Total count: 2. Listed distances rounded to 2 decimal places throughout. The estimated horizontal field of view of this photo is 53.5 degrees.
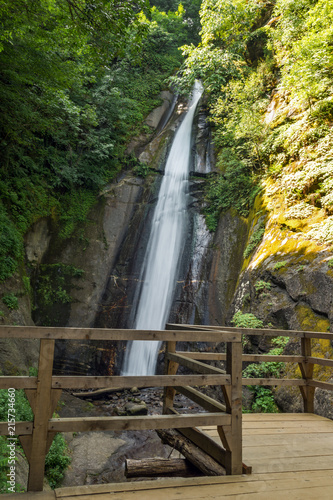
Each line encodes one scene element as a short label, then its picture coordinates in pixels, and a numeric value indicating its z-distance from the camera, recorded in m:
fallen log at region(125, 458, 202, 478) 3.18
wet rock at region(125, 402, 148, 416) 8.14
